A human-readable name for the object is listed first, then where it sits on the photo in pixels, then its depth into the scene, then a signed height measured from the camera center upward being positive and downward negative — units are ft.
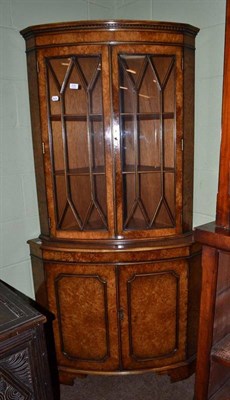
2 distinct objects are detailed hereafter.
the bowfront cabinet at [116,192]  5.72 -0.88
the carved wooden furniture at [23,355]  3.88 -2.44
